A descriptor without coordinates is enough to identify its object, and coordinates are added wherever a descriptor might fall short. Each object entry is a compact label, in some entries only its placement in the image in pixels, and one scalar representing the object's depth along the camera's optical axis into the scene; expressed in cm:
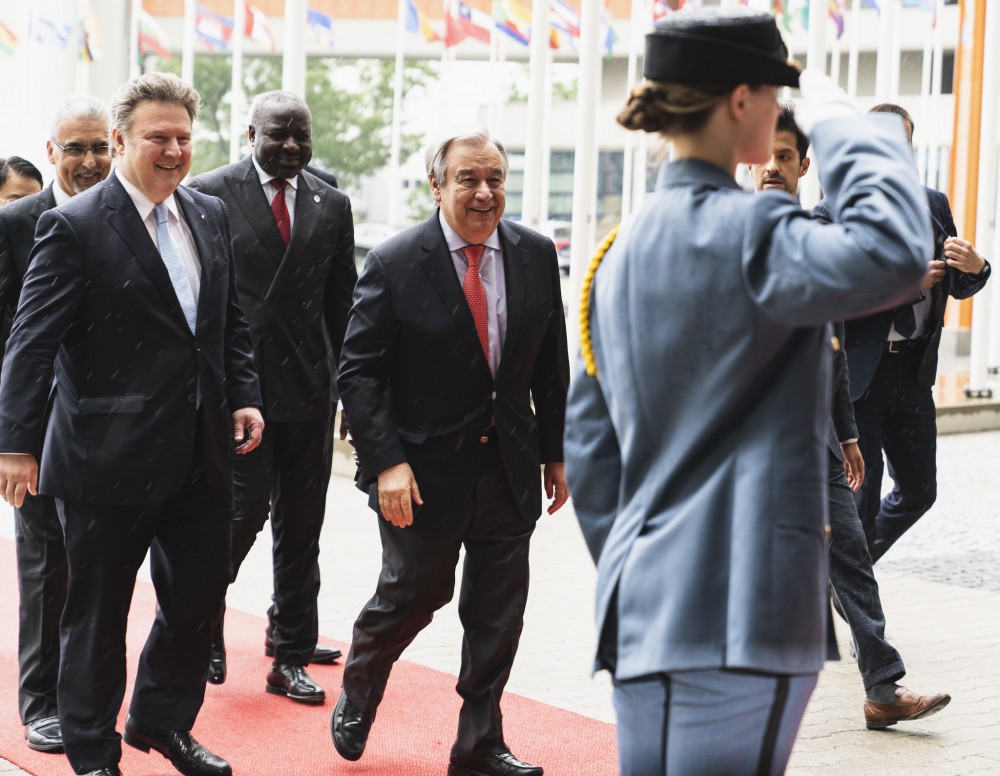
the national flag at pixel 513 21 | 2348
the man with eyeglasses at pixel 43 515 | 514
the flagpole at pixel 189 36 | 2044
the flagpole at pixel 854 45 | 2127
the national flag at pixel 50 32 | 1441
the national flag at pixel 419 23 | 2598
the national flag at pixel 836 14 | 2238
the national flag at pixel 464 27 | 2583
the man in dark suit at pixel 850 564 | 520
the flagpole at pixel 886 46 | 1797
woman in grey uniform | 239
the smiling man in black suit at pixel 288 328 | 577
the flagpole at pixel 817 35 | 1293
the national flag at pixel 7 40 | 1612
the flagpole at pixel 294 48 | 1002
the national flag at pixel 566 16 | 2311
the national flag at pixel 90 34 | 1591
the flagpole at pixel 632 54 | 2178
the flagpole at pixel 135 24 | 1988
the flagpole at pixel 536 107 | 1187
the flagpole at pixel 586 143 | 1196
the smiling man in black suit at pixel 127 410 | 445
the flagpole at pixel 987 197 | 1484
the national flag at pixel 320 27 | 2527
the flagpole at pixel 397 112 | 2594
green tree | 5203
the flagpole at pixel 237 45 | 2128
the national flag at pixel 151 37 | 2416
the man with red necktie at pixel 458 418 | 460
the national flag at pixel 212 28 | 2452
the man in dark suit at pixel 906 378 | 600
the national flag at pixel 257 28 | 2362
